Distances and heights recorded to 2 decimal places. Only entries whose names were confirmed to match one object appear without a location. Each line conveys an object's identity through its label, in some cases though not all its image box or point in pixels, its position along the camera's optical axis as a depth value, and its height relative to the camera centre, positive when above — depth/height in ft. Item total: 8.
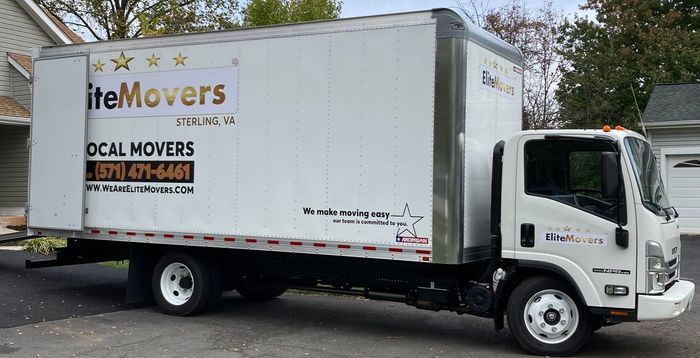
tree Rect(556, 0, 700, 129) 82.99 +18.69
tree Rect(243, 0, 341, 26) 104.47 +28.12
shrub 51.21 -3.72
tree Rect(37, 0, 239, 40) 99.39 +26.94
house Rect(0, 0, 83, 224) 61.77 +10.12
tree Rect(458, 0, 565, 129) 78.89 +16.97
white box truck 23.62 +0.78
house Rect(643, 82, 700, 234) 60.18 +4.44
